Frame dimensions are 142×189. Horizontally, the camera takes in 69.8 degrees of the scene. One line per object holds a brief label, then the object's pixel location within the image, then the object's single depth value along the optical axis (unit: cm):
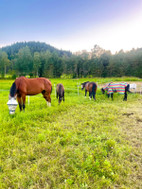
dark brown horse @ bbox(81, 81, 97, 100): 774
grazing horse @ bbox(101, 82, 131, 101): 774
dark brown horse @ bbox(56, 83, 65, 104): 610
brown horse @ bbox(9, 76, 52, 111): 435
